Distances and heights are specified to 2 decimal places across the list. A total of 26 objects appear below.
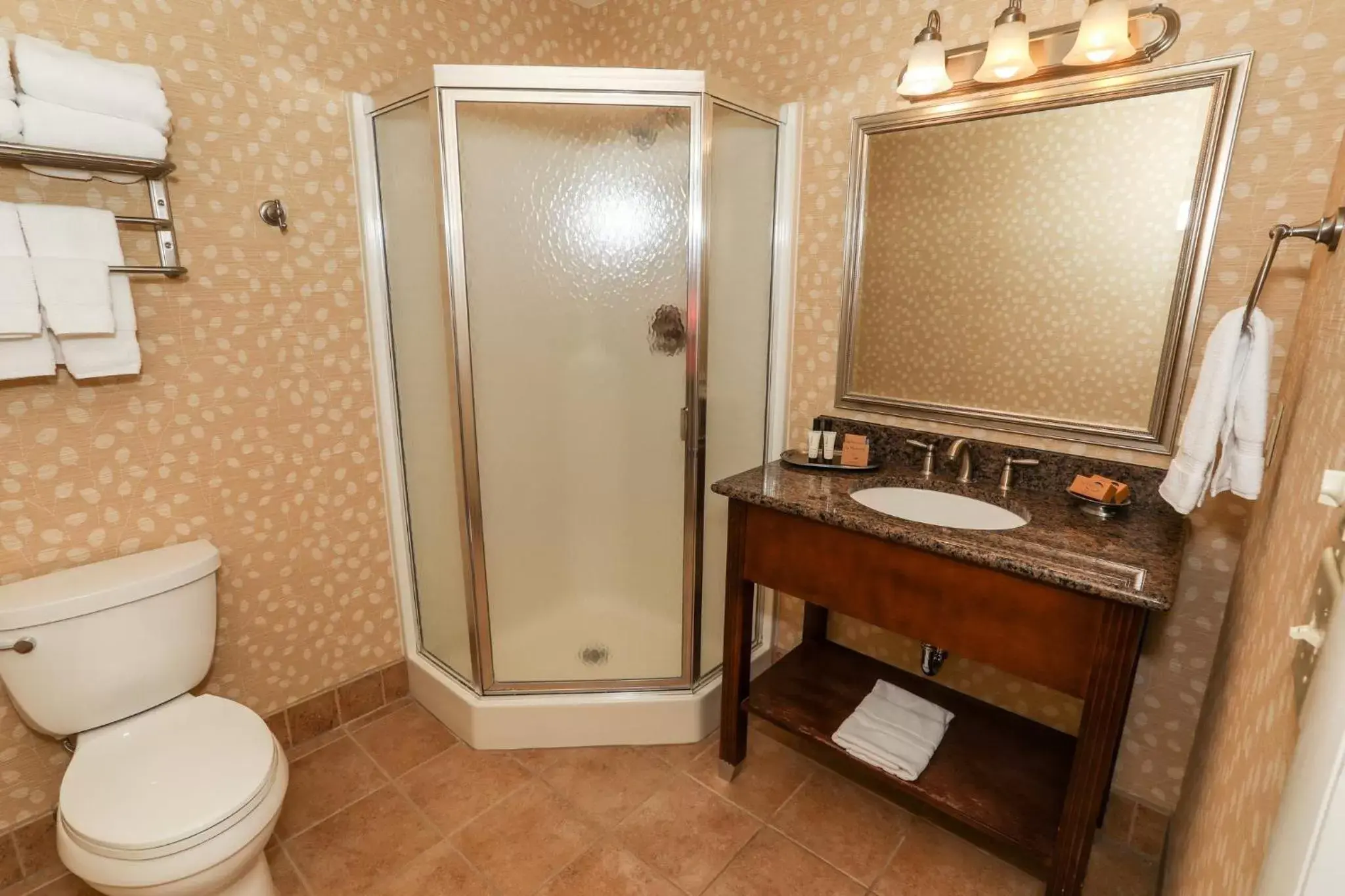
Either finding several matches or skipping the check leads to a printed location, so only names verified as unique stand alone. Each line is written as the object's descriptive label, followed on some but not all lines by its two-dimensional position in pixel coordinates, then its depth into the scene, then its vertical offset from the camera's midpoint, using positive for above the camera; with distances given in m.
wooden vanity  1.19 -0.65
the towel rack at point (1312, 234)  1.02 +0.13
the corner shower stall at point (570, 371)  1.74 -0.20
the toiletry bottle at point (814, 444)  1.84 -0.38
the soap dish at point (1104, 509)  1.43 -0.43
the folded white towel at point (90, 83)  1.28 +0.42
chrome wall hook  1.69 +0.22
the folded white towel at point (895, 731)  1.55 -1.04
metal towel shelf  1.31 +0.27
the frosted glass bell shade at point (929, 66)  1.50 +0.56
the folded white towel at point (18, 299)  1.31 -0.01
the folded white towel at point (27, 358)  1.35 -0.14
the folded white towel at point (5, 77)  1.26 +0.41
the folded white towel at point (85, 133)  1.29 +0.33
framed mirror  1.37 +0.14
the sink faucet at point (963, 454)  1.69 -0.37
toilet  1.20 -0.96
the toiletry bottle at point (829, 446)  1.83 -0.38
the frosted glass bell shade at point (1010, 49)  1.39 +0.56
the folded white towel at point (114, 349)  1.43 -0.12
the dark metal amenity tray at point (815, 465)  1.78 -0.43
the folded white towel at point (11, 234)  1.30 +0.12
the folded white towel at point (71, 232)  1.34 +0.13
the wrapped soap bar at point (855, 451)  1.81 -0.39
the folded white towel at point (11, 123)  1.26 +0.32
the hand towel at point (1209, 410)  1.11 -0.16
